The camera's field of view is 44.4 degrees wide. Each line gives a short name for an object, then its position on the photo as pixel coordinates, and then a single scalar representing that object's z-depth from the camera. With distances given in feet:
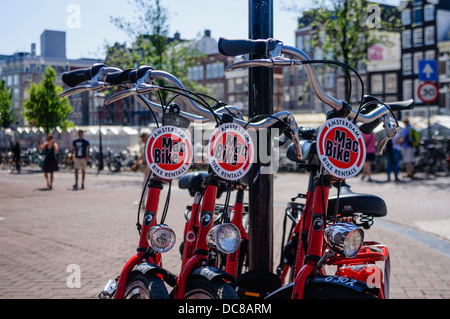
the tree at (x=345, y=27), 60.18
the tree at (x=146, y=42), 72.43
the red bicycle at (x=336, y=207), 6.91
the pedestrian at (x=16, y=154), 79.46
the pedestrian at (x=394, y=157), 52.64
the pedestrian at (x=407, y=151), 53.43
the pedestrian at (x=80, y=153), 51.01
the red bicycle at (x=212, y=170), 7.41
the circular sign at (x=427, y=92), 40.57
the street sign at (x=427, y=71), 41.04
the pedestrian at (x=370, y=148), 46.84
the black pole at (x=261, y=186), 10.64
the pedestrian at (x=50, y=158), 50.34
